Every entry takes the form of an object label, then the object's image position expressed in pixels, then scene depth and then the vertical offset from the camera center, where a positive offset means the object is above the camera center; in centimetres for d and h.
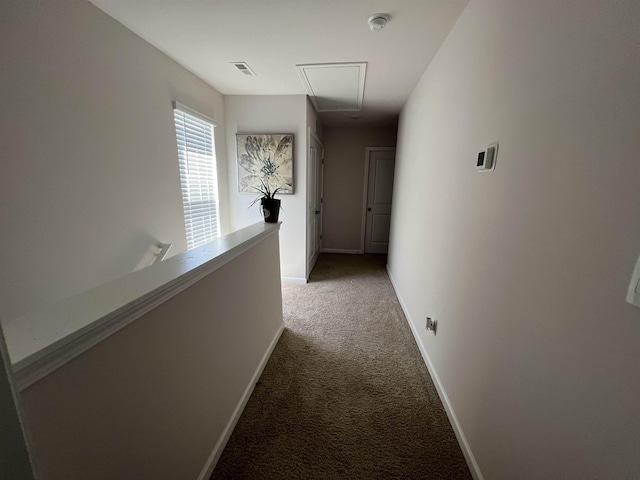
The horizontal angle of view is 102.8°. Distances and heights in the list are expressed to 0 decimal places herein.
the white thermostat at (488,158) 114 +12
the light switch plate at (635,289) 55 -21
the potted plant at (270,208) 214 -23
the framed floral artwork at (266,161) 317 +24
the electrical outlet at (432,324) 179 -98
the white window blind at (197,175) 252 +5
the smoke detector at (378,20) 159 +100
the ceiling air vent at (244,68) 232 +102
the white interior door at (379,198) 470 -29
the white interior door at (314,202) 360 -33
